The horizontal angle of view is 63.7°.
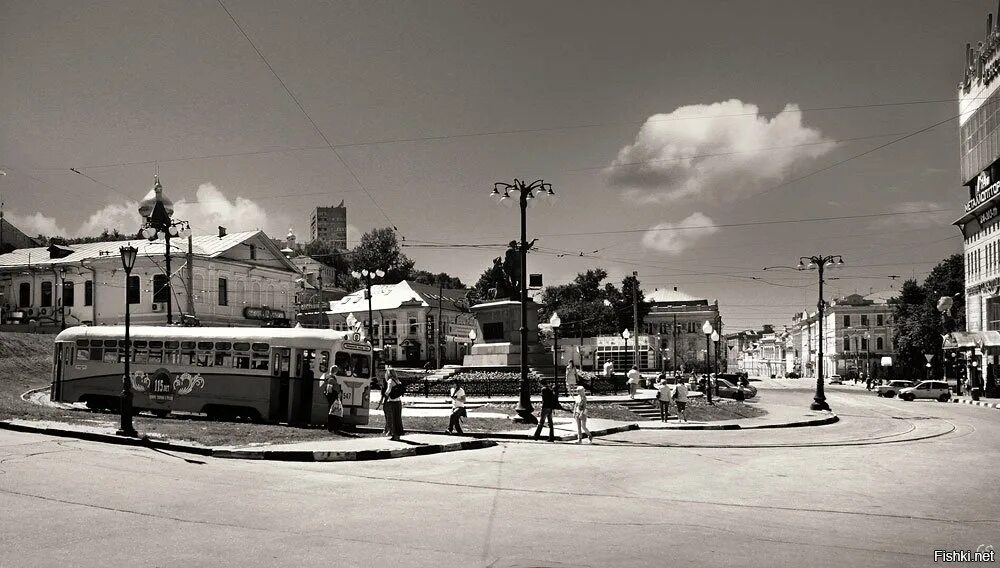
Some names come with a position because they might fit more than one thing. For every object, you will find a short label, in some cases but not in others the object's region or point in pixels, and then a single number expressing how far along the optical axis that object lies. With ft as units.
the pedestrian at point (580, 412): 62.34
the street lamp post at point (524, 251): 74.95
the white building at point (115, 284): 190.90
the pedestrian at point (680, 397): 84.64
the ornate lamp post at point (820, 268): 107.55
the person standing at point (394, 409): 58.75
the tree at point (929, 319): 245.04
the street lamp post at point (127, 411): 55.21
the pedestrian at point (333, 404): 62.44
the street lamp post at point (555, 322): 100.93
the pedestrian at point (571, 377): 99.88
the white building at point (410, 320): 244.42
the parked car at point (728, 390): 135.91
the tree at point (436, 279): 385.13
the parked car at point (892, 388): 171.63
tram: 70.90
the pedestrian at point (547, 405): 63.16
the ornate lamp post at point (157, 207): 177.06
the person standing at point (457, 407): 65.26
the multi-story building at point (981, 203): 177.47
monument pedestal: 111.45
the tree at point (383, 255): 351.46
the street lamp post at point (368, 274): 136.56
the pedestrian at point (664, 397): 84.94
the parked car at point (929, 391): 153.17
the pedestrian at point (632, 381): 103.30
